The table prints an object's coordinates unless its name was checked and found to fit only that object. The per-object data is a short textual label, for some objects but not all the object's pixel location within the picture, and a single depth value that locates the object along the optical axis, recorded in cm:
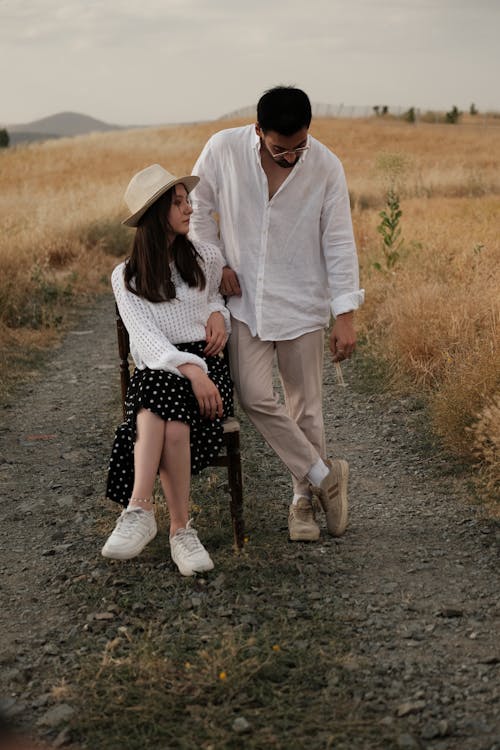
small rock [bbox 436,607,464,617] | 356
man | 395
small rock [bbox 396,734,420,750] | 272
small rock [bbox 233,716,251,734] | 278
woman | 382
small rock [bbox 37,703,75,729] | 290
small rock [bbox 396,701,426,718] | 289
